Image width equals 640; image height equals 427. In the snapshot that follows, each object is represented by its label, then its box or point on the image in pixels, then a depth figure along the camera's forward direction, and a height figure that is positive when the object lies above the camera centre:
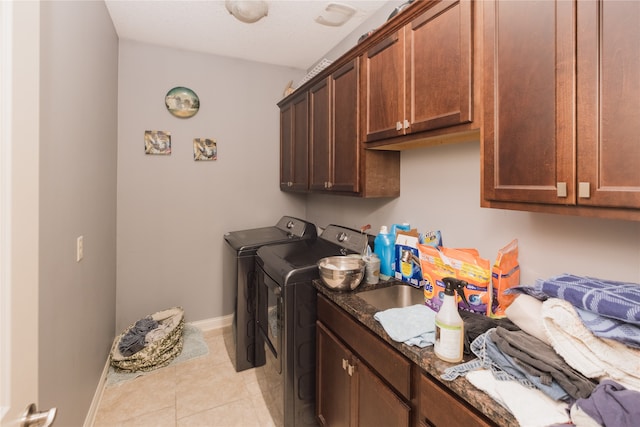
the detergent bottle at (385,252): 1.67 -0.23
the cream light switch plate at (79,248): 1.52 -0.19
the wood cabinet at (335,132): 1.81 +0.55
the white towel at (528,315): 0.85 -0.31
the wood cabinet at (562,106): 0.73 +0.31
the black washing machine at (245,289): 2.29 -0.60
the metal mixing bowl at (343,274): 1.46 -0.31
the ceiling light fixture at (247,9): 1.96 +1.40
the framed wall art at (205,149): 2.83 +0.62
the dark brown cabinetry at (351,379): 1.08 -0.72
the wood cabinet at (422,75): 1.15 +0.63
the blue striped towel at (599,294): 0.71 -0.22
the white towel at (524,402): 0.68 -0.47
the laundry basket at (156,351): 2.27 -1.12
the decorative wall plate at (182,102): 2.70 +1.03
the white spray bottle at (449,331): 0.91 -0.37
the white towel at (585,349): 0.68 -0.34
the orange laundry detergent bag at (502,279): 1.19 -0.28
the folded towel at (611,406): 0.58 -0.40
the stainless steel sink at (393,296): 1.51 -0.44
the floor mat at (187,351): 2.22 -1.21
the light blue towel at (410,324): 1.03 -0.42
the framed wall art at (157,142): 2.65 +0.64
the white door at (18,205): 0.55 +0.01
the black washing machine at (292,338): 1.63 -0.72
